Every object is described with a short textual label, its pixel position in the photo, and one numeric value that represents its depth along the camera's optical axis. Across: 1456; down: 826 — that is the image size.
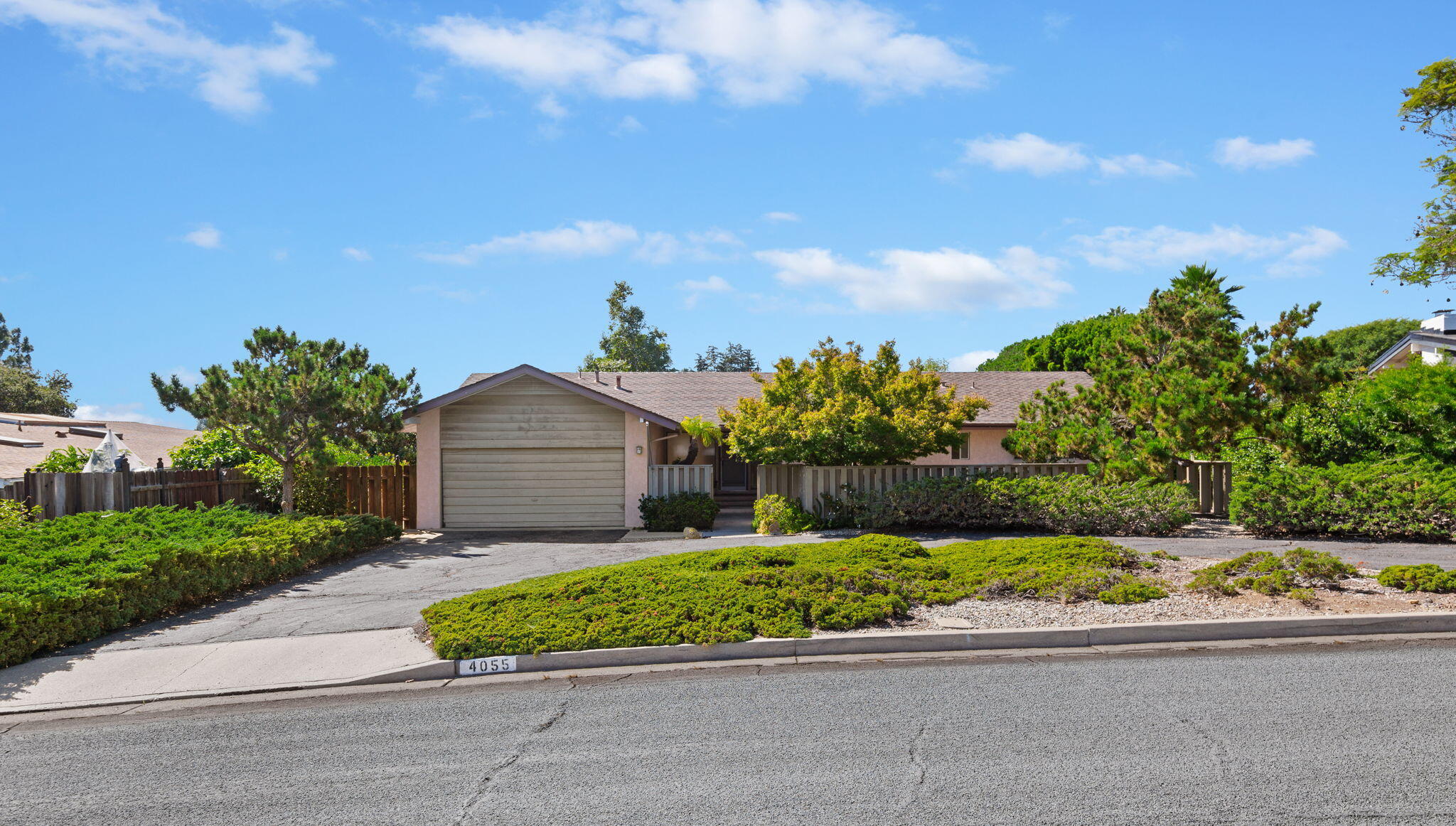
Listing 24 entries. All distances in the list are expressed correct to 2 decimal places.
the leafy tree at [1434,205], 24.34
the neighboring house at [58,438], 19.72
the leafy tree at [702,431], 23.41
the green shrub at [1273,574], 9.73
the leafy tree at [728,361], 74.19
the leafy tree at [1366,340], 53.28
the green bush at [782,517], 18.48
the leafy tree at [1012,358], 51.94
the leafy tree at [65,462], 18.36
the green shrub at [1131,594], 9.52
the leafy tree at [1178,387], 19.06
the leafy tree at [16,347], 84.12
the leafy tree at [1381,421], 17.09
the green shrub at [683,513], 20.89
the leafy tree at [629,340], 51.97
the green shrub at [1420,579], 9.84
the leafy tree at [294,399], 18.25
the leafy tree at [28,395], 50.75
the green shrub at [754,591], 8.49
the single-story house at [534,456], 21.83
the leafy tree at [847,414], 18.33
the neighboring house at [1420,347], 32.00
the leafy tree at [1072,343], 43.78
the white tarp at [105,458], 17.66
